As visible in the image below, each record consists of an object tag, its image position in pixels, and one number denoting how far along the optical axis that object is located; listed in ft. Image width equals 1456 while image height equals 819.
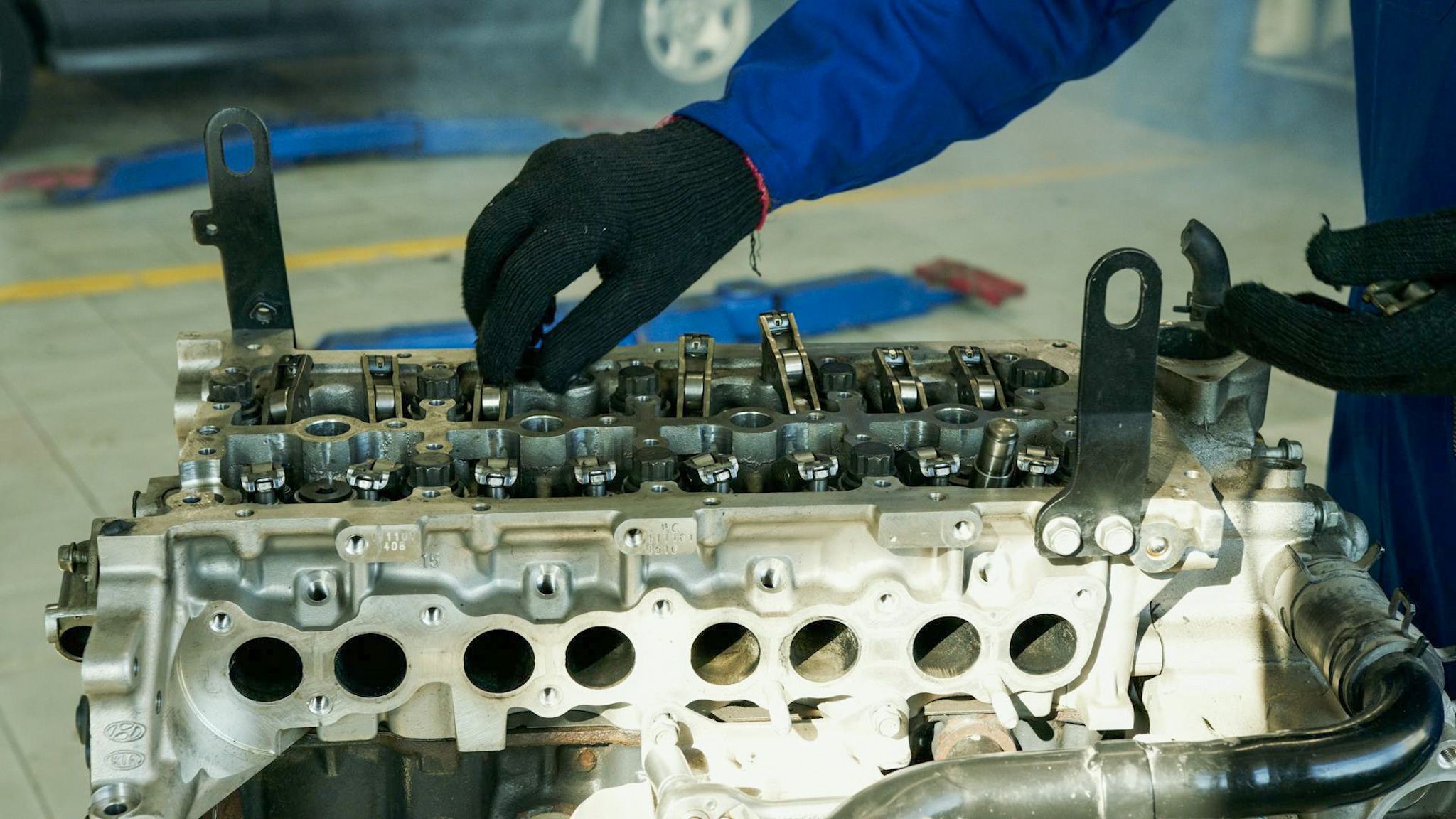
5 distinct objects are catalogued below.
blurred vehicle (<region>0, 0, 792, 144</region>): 20.42
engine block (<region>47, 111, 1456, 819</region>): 3.75
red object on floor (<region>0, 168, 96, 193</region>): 20.16
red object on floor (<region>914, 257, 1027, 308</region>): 16.63
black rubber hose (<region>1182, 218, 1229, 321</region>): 4.80
